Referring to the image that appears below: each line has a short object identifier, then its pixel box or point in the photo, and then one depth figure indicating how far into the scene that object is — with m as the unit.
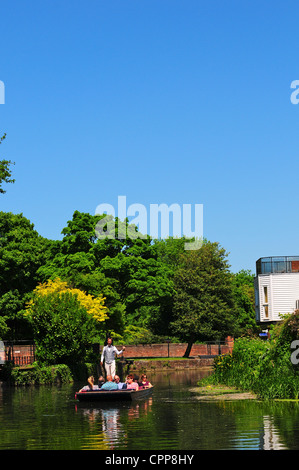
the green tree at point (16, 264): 68.12
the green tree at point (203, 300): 73.12
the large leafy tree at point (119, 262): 69.19
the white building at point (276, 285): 62.53
